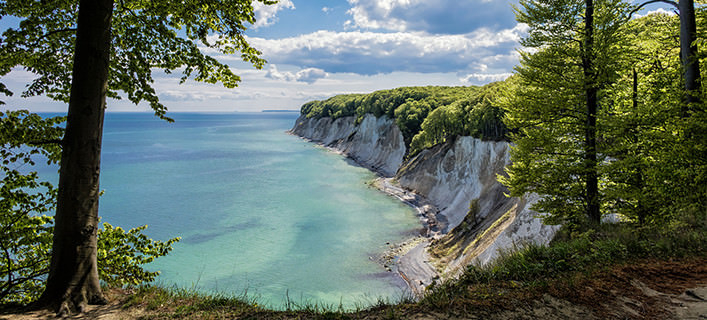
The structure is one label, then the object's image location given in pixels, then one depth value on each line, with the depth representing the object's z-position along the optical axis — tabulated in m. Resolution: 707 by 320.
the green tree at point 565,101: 14.12
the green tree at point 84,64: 6.27
